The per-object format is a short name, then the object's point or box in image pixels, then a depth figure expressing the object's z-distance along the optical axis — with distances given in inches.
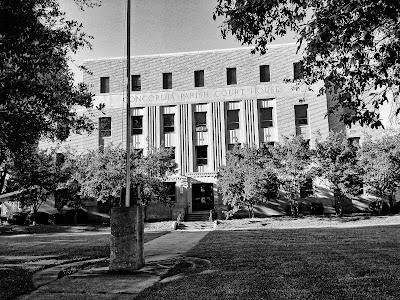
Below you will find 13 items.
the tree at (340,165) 1059.3
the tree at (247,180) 1027.9
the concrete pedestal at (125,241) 328.8
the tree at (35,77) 336.2
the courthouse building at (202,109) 1326.3
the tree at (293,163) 1085.1
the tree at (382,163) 1051.9
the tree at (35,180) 1056.2
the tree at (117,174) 1041.2
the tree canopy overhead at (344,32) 221.1
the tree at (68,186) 1124.5
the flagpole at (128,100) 349.7
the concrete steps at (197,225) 1022.6
